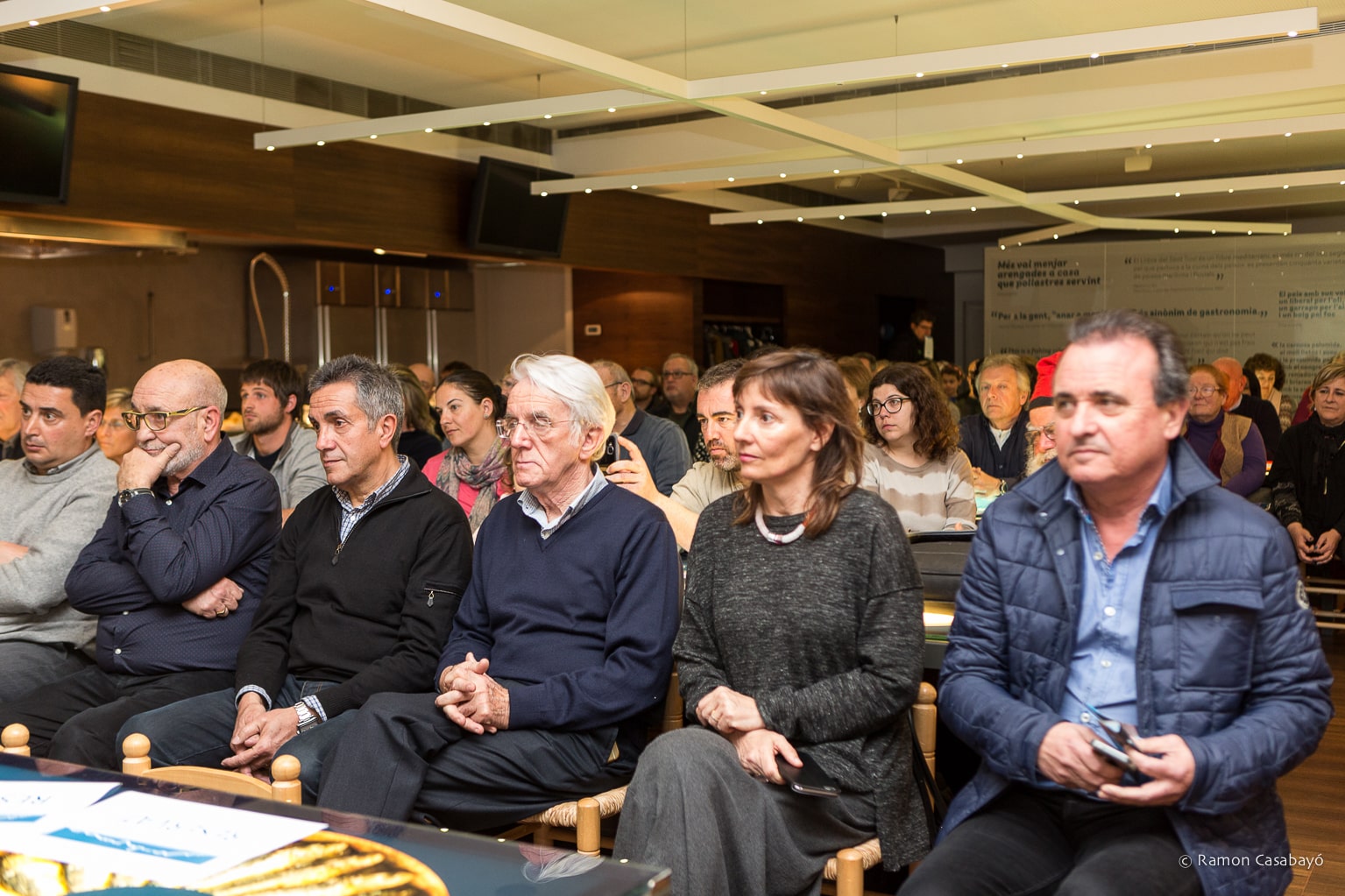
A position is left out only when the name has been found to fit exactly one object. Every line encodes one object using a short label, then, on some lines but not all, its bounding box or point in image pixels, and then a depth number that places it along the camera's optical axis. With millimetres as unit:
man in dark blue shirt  3158
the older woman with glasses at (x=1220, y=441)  6699
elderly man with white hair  2557
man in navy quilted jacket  1923
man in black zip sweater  2867
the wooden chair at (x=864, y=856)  2199
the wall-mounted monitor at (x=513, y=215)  9867
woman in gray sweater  2207
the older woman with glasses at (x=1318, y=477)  6035
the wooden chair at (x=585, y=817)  2477
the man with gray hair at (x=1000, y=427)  5582
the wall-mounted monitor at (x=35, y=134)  6598
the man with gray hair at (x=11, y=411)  5441
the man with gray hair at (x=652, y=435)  5413
